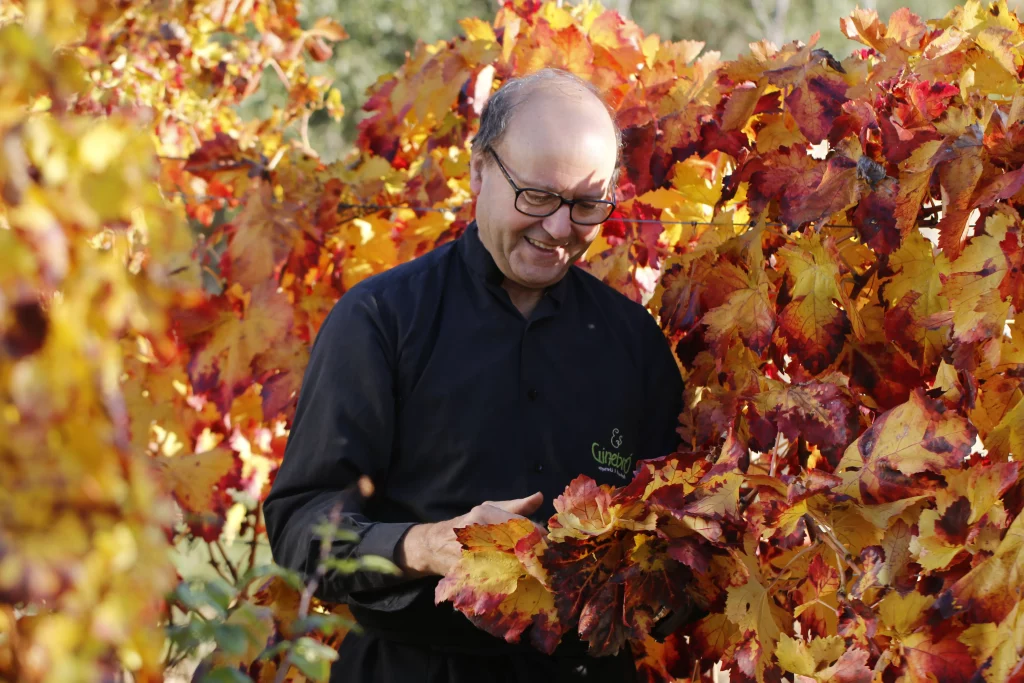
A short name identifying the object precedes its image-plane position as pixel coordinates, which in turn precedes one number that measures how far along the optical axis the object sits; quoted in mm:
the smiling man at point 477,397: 3144
